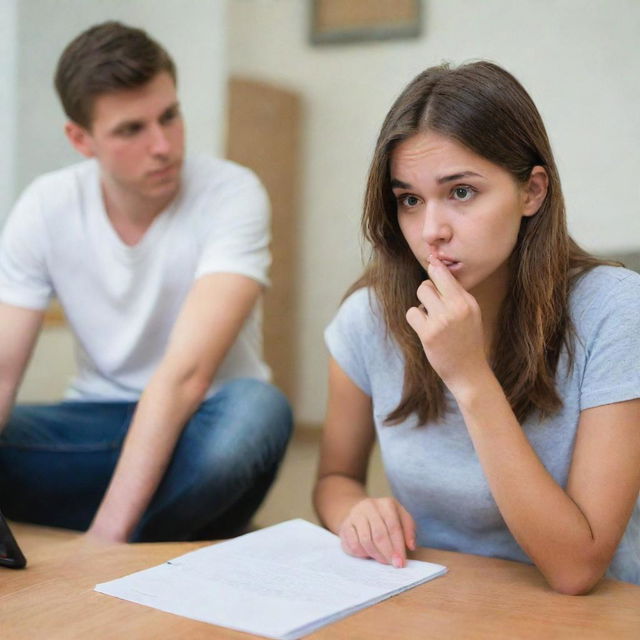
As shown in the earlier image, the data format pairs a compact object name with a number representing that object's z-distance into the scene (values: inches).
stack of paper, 29.4
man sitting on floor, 58.8
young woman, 35.8
